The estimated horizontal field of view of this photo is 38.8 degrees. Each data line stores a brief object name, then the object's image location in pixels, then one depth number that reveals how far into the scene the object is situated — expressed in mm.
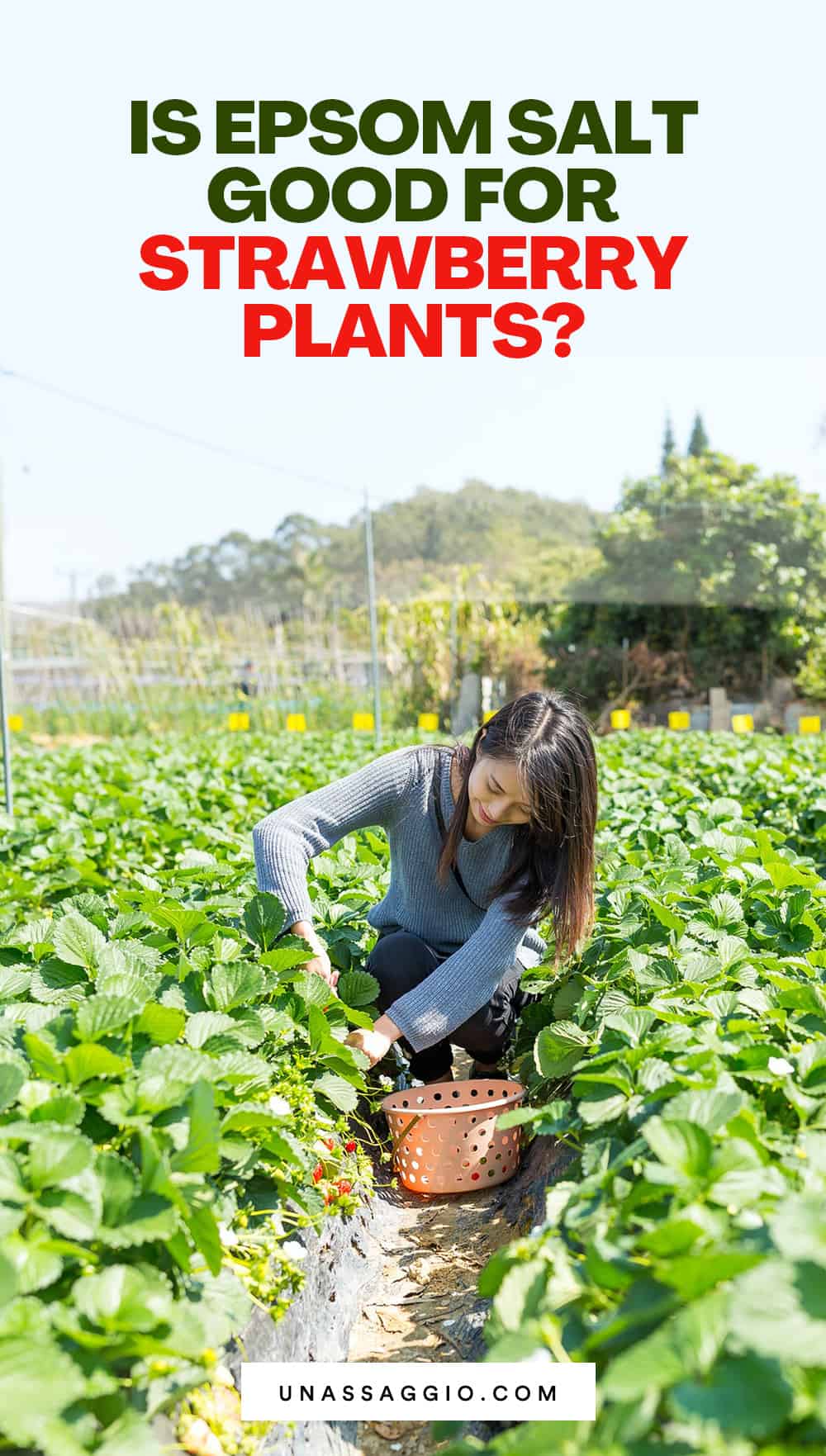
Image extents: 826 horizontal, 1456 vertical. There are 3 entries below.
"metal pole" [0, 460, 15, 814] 4680
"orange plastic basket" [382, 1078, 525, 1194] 2383
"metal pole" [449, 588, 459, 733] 14695
